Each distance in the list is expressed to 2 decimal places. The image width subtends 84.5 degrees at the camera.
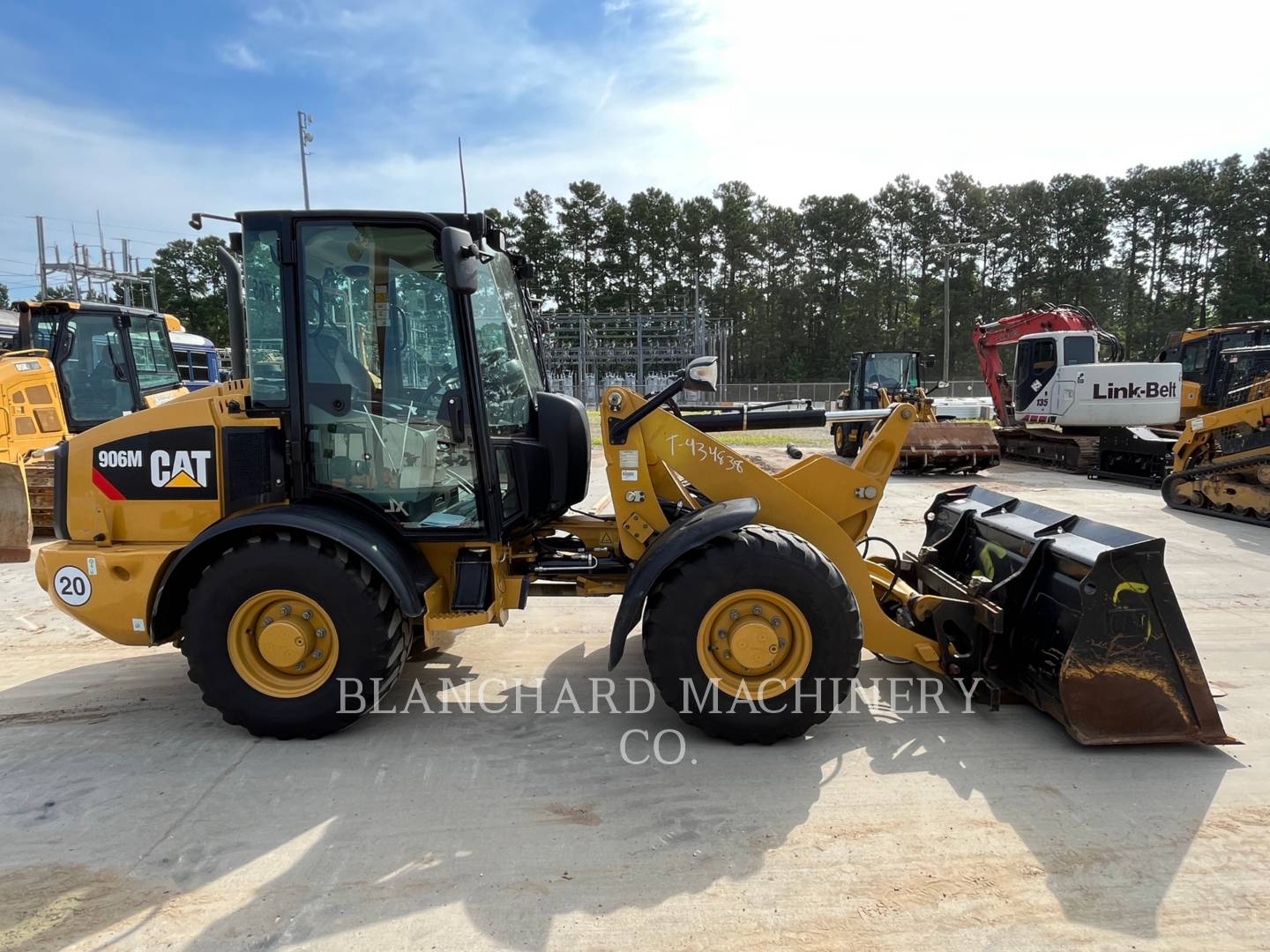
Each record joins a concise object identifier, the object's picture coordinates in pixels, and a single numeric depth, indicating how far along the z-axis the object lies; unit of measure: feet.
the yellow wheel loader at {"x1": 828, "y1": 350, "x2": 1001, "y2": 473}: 45.62
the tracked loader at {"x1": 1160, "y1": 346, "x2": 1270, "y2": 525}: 29.30
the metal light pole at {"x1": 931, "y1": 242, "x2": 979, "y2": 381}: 143.74
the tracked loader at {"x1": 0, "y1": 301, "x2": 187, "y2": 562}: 27.89
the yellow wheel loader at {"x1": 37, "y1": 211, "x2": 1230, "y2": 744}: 10.71
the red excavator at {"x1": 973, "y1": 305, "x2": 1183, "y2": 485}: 42.60
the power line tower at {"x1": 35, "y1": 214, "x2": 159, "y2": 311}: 97.26
